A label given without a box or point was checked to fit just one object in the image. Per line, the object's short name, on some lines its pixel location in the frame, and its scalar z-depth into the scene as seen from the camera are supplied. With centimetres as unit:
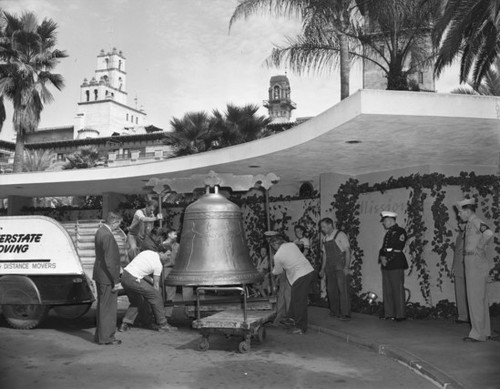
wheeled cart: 764
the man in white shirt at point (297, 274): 905
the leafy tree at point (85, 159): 3772
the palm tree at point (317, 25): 1562
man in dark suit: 826
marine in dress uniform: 995
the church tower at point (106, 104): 8572
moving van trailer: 932
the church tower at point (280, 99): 8431
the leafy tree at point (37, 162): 4000
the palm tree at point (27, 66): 2606
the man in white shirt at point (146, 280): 900
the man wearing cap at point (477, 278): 779
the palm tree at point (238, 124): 2548
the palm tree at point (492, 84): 2428
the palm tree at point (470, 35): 1273
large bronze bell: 869
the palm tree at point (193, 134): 2569
